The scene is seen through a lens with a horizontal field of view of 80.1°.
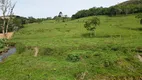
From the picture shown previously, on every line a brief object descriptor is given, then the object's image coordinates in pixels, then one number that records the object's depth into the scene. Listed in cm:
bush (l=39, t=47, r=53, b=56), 1345
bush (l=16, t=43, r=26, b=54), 1517
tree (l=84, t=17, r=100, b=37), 2116
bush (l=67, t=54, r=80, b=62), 1116
